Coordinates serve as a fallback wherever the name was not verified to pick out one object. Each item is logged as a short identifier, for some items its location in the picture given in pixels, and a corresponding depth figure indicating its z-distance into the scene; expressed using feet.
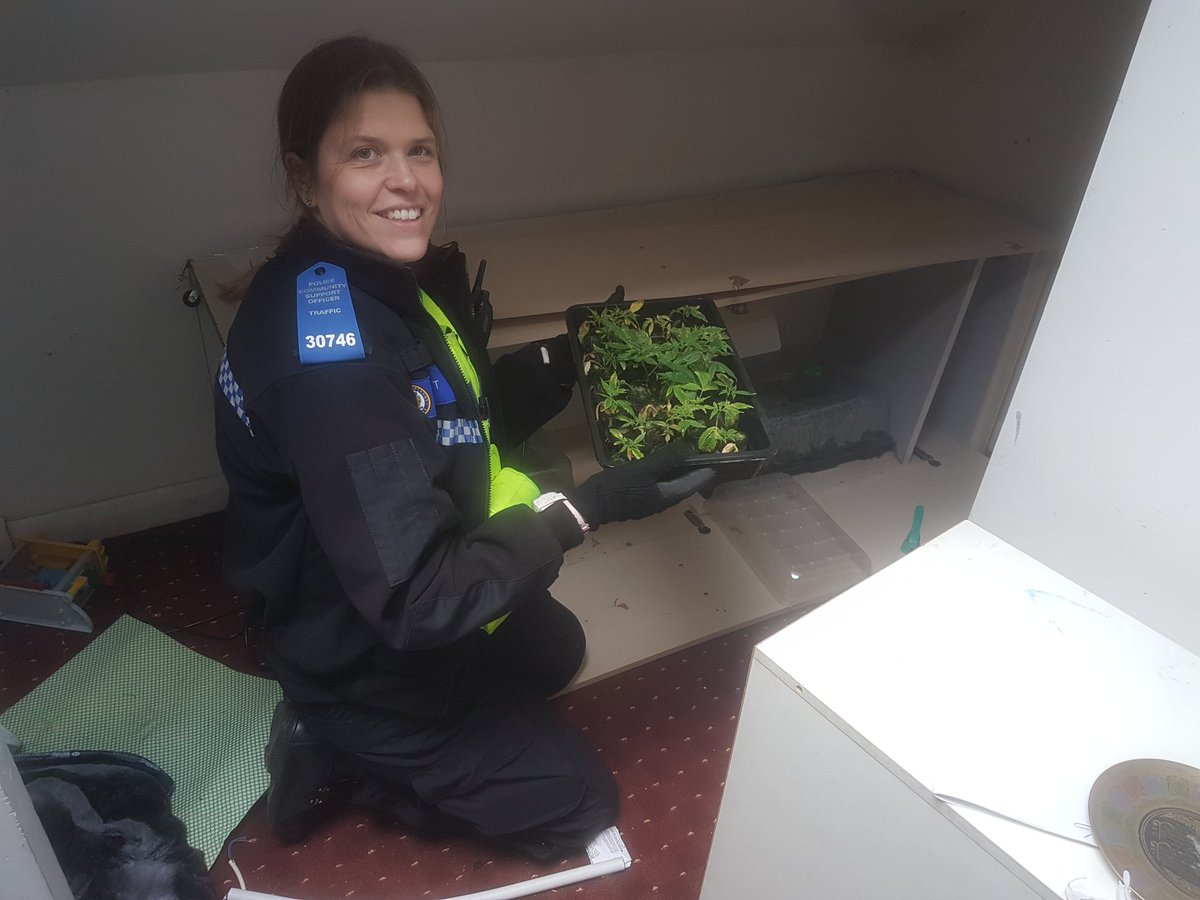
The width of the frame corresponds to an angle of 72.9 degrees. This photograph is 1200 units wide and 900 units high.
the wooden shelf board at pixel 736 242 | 5.26
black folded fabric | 3.94
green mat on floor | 4.72
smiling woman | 3.06
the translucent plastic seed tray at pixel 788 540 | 6.18
